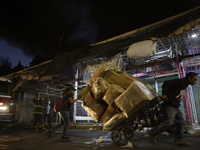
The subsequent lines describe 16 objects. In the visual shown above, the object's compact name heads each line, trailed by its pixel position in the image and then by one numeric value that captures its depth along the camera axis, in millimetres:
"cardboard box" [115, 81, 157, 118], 2889
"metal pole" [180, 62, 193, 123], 6187
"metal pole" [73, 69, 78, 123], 8994
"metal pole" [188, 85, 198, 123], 7570
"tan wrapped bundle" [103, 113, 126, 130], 3371
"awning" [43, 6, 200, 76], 4570
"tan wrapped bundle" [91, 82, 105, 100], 3645
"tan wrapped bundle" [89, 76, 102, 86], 3864
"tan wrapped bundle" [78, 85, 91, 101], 4078
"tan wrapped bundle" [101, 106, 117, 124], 3590
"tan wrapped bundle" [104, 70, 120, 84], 3814
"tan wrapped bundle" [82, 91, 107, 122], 3773
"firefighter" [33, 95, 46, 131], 7223
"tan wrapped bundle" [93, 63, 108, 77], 4062
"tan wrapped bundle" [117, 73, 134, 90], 3455
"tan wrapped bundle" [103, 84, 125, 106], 3252
